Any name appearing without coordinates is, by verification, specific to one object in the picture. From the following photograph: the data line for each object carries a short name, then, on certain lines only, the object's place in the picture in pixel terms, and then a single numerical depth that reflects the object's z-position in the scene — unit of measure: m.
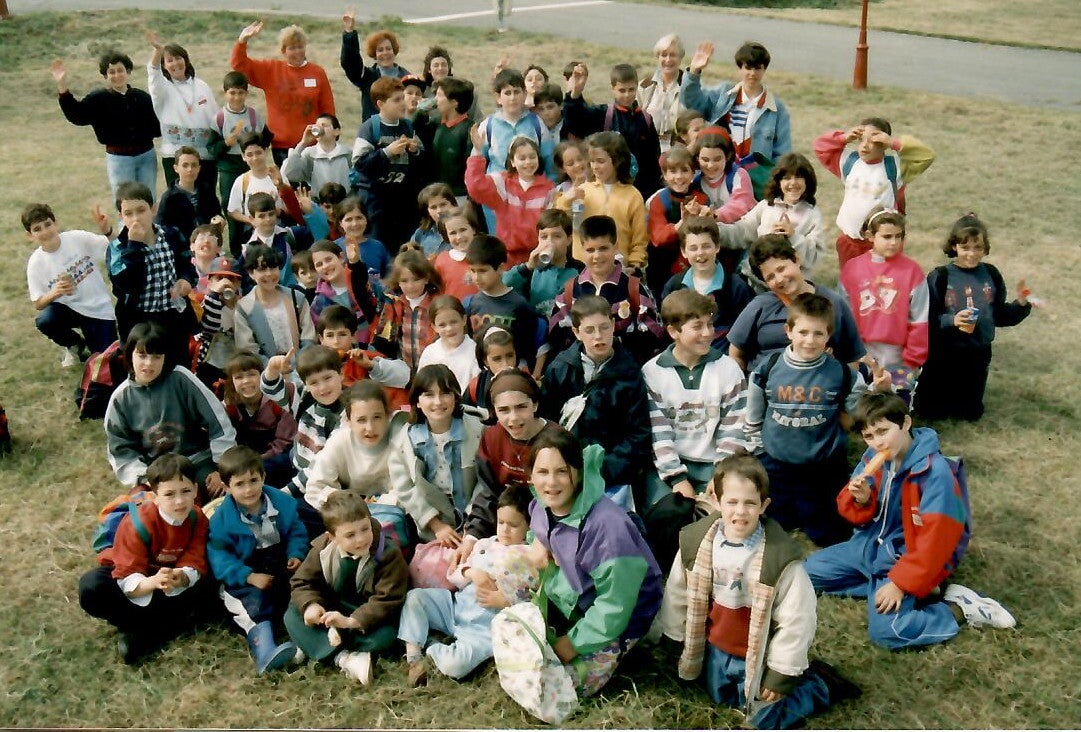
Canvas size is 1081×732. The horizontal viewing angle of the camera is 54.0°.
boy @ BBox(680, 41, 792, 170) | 7.09
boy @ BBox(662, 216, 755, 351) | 5.52
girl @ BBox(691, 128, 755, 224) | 6.23
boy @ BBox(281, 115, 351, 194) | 7.42
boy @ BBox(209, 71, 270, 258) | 7.70
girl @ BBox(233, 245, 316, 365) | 5.89
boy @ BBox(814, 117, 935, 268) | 6.32
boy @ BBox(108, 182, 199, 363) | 5.92
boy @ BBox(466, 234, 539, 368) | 5.62
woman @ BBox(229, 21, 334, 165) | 8.05
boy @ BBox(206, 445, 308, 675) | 4.43
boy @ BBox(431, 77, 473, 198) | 7.24
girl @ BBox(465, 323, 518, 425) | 5.08
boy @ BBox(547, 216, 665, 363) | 5.51
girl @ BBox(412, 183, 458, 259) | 6.56
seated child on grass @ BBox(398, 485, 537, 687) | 4.18
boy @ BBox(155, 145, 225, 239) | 6.89
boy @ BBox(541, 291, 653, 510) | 4.89
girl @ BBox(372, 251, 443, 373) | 5.69
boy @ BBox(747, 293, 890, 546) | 4.84
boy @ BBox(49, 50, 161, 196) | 7.67
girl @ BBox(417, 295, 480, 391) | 5.30
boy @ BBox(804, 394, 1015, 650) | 4.27
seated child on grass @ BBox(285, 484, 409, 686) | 4.18
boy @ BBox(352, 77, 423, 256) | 7.20
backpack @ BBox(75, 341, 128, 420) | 5.98
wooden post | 13.22
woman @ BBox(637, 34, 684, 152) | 7.49
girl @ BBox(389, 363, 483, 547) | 4.73
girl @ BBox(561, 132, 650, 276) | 6.29
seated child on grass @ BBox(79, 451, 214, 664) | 4.32
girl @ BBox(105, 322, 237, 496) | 5.03
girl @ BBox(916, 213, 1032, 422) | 5.82
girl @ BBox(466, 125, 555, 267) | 6.52
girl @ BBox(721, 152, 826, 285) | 5.93
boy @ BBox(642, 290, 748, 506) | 4.84
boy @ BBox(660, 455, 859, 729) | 3.76
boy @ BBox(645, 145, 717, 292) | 6.22
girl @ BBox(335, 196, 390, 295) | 6.42
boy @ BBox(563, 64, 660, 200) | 7.29
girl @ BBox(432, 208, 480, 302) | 5.96
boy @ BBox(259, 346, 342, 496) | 5.02
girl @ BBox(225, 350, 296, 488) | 5.29
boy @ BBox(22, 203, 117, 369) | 6.39
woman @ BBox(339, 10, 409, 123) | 8.29
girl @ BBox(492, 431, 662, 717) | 3.90
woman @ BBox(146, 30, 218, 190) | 7.77
